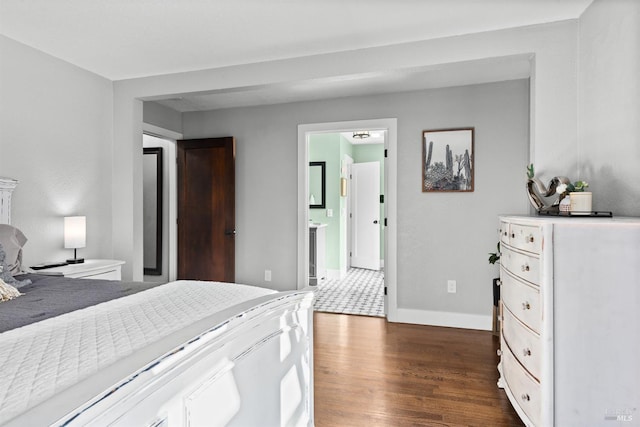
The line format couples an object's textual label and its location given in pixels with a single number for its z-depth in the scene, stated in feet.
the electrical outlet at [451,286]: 12.32
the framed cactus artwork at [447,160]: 12.21
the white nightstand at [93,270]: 9.04
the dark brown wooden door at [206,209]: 14.49
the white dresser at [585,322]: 5.10
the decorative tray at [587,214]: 5.86
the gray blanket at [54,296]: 4.41
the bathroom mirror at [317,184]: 20.01
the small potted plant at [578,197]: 6.23
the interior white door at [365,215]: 23.18
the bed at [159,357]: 2.20
